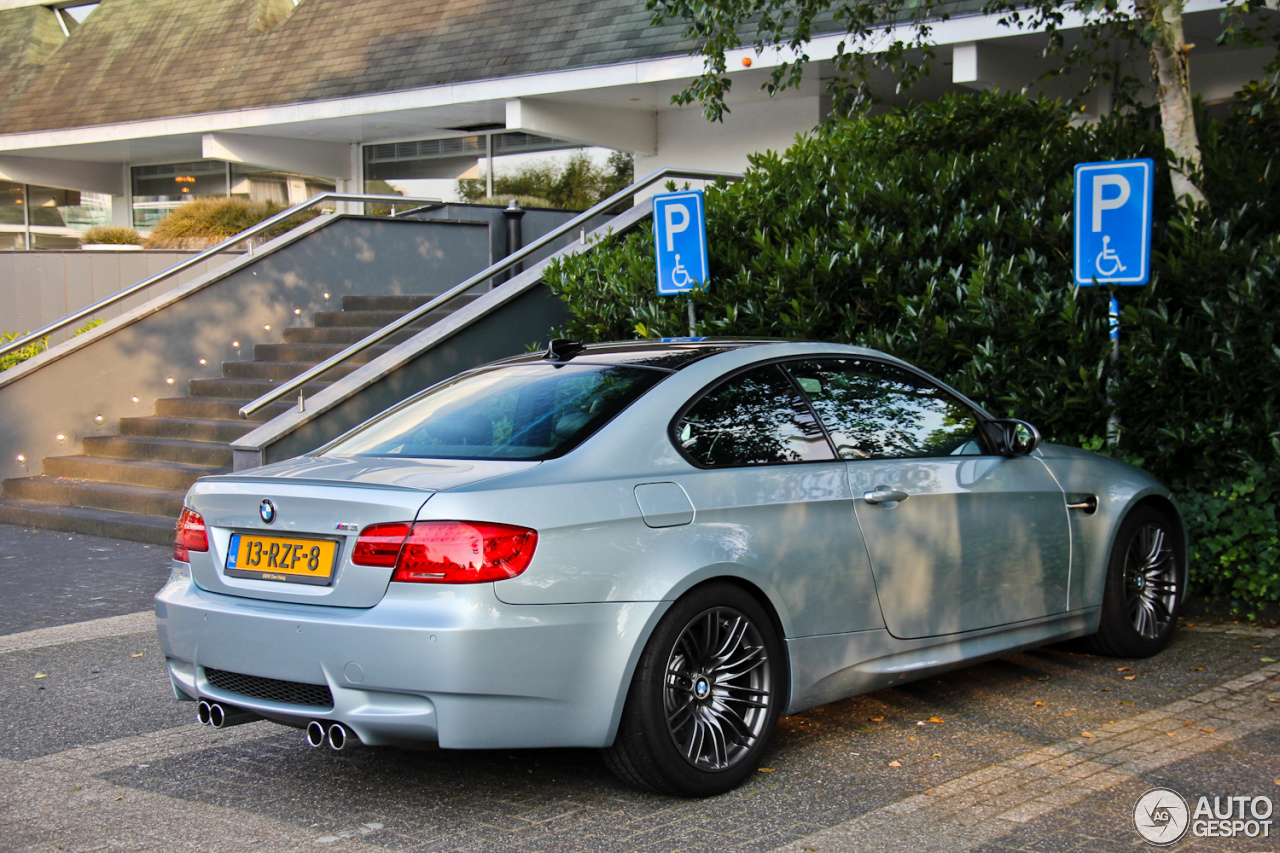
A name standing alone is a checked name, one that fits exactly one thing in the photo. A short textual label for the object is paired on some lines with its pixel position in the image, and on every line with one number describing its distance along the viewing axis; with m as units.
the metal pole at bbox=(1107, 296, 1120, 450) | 7.21
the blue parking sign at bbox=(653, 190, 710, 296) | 8.87
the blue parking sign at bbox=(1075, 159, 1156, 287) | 6.84
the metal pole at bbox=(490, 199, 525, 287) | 15.08
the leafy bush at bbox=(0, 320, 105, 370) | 13.30
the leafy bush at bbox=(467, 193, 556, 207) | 20.20
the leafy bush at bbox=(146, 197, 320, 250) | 19.42
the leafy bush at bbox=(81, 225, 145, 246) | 20.23
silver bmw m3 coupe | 3.77
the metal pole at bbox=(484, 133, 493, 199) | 21.45
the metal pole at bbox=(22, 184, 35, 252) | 26.77
